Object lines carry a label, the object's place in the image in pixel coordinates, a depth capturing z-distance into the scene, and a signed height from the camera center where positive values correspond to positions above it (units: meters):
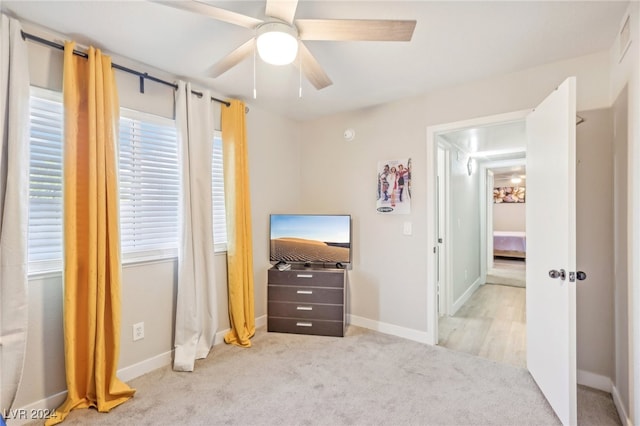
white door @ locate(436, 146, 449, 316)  3.70 -0.20
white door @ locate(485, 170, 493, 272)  5.97 -0.22
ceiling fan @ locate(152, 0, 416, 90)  1.38 +0.91
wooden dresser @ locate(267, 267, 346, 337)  3.03 -0.90
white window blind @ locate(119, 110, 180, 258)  2.29 +0.23
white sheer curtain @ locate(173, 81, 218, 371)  2.47 -0.19
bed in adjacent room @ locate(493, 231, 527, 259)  7.45 -0.82
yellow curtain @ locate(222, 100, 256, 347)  2.89 -0.10
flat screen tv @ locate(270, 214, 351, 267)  3.22 -0.28
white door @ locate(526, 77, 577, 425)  1.70 -0.23
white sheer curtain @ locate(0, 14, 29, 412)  1.66 +0.01
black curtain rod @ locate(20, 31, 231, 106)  1.80 +1.04
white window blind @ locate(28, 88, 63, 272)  1.86 +0.20
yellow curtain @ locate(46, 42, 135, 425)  1.88 -0.18
